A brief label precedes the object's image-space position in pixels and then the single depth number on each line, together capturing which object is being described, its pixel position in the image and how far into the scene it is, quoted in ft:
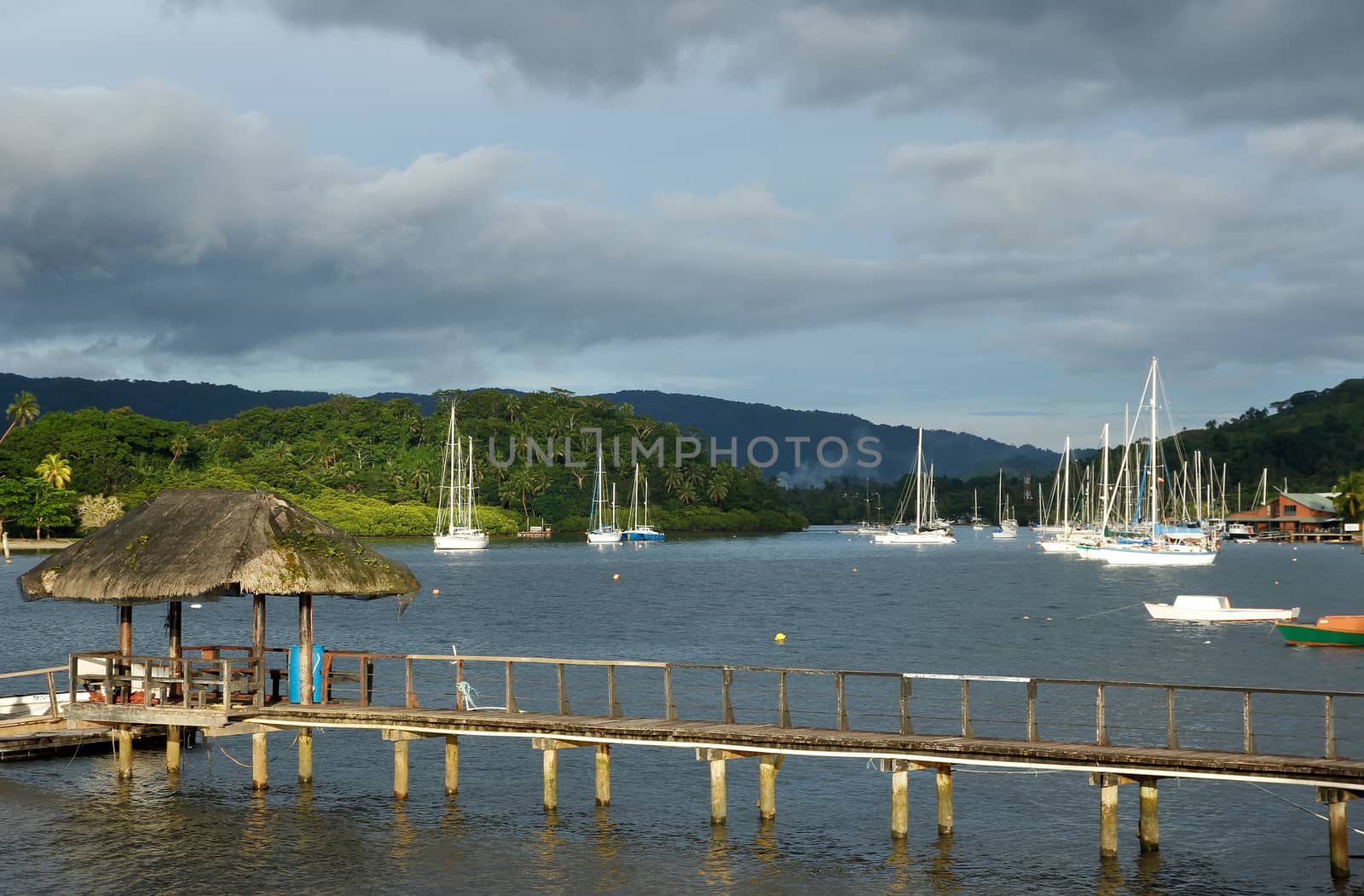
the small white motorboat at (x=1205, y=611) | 226.58
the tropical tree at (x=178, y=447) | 558.15
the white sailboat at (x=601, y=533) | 603.26
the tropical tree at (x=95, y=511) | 436.35
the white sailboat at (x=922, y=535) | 627.05
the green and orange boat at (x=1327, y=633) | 191.93
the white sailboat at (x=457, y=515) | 510.99
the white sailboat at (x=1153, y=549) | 382.83
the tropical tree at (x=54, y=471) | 456.45
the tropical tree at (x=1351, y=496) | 608.19
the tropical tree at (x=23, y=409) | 515.91
